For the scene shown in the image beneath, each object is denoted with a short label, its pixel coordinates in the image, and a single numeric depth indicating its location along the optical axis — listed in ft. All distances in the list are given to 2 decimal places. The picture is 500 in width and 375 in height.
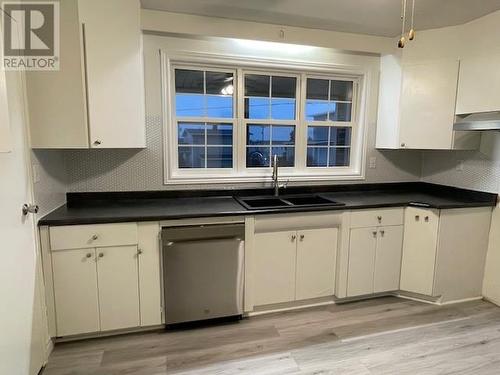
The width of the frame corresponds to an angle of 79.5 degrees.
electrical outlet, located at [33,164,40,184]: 6.27
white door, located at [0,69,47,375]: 4.99
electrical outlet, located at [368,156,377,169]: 10.68
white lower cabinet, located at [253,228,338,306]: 8.06
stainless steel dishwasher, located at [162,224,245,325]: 7.22
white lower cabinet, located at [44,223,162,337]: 6.69
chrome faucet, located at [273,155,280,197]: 9.33
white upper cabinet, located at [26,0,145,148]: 6.27
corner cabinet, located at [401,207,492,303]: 8.68
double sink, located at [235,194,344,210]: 8.83
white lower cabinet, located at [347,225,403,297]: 8.77
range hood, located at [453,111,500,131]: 7.68
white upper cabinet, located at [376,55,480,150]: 8.93
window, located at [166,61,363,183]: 9.12
